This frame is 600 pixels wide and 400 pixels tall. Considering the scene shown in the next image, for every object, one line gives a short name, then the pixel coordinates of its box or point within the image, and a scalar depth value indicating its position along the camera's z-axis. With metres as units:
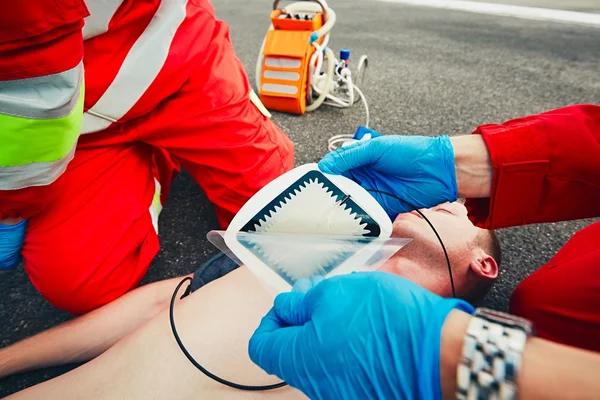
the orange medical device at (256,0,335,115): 1.50
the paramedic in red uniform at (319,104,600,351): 0.65
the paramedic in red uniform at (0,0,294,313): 0.61
